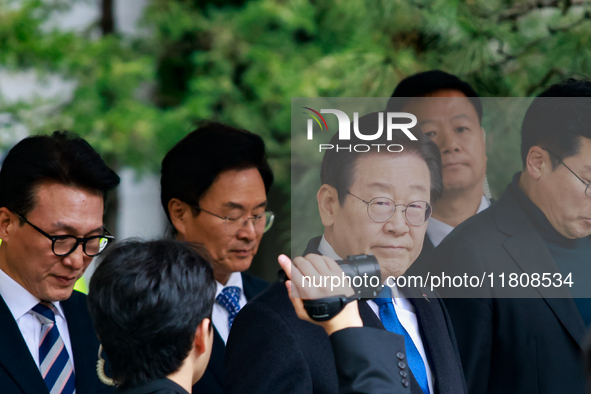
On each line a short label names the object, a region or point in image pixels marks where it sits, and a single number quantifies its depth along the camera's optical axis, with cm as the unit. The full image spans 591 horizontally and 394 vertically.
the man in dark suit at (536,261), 495
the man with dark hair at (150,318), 469
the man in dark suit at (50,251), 499
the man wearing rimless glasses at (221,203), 532
